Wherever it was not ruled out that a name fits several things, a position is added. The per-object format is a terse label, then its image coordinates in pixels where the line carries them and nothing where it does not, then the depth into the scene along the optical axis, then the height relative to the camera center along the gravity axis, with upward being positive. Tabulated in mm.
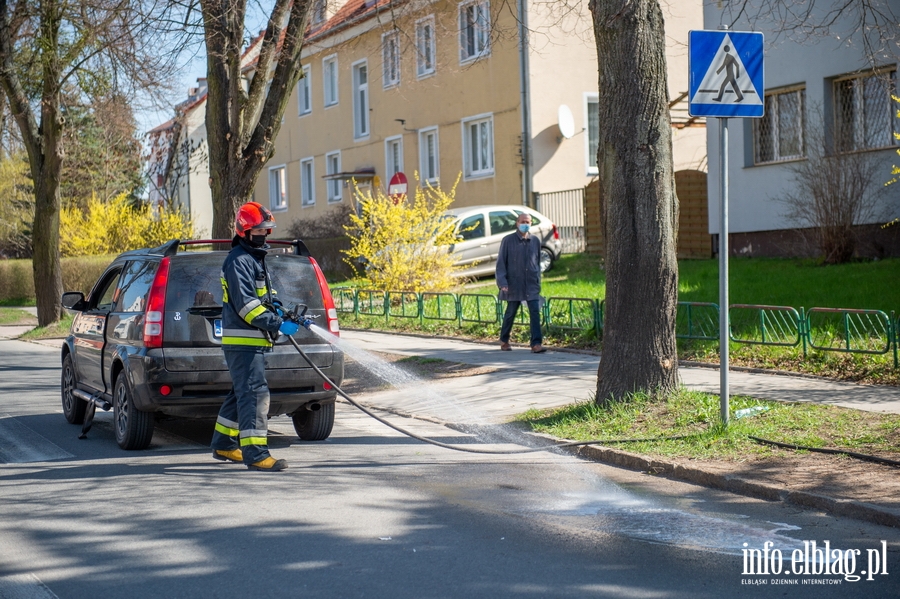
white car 22453 +649
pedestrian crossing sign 7812 +1395
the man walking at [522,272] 13555 -97
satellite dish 27125 +3697
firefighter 7422 -414
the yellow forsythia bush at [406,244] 19031 +438
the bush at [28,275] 30781 +98
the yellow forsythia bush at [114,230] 34094 +1533
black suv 8039 -582
